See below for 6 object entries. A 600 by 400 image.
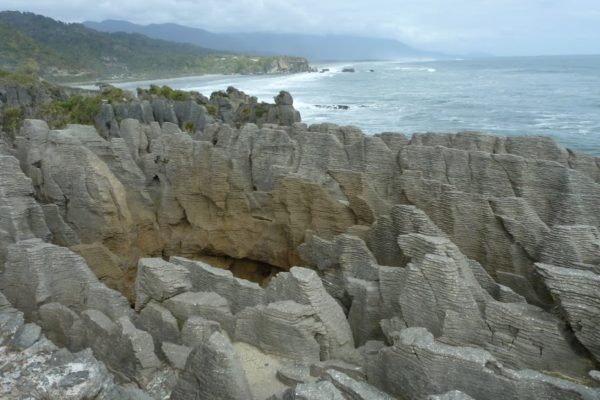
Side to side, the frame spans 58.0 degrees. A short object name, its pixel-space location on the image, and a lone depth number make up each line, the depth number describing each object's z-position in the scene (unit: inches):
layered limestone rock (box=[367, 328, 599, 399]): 249.3
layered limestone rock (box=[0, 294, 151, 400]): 262.7
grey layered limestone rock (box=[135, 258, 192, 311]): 385.7
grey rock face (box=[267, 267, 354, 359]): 339.9
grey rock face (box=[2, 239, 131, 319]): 388.2
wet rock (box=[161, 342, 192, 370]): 332.2
